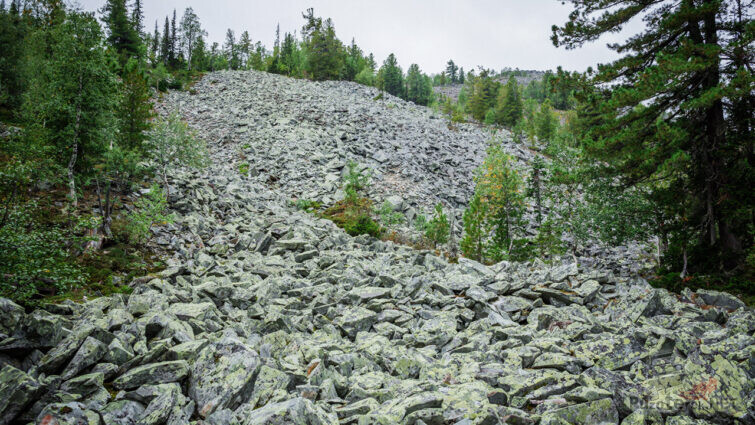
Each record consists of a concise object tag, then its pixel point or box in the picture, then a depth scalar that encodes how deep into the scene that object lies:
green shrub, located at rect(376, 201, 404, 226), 25.55
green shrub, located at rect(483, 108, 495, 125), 70.44
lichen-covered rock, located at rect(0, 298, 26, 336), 5.69
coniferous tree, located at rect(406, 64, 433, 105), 93.81
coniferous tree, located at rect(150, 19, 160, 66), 85.10
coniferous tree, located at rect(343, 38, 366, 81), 80.69
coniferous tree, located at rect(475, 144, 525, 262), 22.44
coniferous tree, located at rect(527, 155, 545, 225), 27.76
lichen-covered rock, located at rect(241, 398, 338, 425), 4.78
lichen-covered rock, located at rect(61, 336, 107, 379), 5.42
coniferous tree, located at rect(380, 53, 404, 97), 87.50
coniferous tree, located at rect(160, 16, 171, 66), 75.88
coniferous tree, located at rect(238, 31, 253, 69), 90.81
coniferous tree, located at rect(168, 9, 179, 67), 75.94
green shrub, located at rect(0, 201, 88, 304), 6.62
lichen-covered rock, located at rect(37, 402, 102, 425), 4.46
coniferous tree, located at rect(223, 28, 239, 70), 88.25
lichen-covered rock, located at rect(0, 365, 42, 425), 4.44
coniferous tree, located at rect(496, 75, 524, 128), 71.88
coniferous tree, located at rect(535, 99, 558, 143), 65.38
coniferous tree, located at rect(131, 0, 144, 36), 73.19
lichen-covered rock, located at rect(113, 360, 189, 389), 5.55
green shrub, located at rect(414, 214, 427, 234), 25.85
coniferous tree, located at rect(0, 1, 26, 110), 28.66
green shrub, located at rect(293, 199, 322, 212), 27.08
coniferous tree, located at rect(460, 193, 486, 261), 20.88
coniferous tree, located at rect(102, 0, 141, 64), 54.65
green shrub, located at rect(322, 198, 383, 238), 22.20
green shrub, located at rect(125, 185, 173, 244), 14.20
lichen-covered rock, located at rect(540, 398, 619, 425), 4.98
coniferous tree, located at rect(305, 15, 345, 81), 71.12
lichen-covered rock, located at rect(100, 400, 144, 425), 4.82
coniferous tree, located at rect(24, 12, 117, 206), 12.68
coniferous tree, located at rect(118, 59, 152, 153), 18.72
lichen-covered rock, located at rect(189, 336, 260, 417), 5.58
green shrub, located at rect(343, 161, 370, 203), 24.58
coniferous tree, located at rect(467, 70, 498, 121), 79.94
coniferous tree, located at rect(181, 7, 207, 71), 78.75
